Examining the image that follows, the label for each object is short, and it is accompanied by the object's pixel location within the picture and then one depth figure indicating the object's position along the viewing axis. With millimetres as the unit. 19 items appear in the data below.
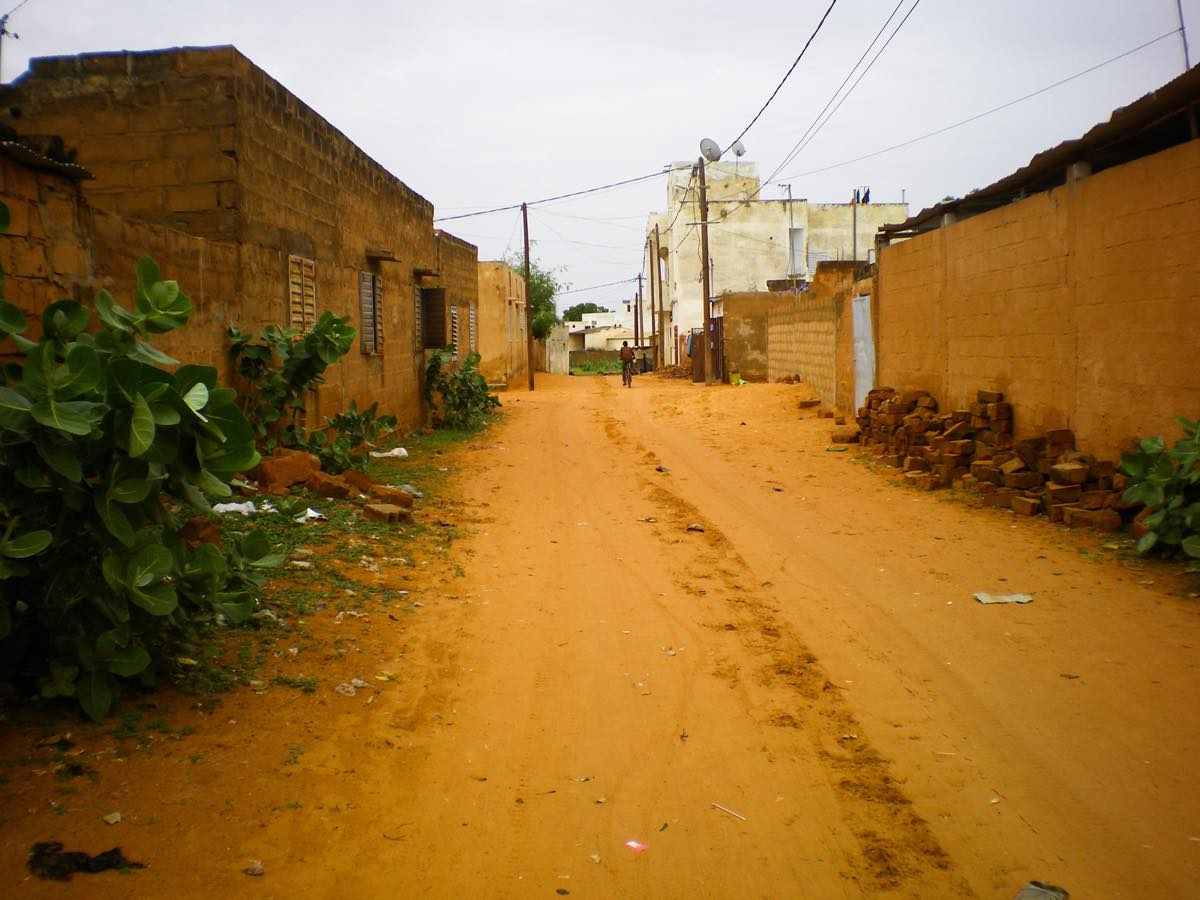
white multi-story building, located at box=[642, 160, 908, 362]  48688
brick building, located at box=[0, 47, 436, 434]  9500
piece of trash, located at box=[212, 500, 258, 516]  7512
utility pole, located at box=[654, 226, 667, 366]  51838
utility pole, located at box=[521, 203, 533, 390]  32969
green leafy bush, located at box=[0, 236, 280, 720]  3457
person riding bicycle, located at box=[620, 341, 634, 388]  33625
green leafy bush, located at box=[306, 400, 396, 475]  10242
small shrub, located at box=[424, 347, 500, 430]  18328
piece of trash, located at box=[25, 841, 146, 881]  2986
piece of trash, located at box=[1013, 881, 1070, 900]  3145
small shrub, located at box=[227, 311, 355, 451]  9422
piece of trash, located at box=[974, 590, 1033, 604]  6438
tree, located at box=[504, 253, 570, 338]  48750
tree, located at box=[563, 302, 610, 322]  114562
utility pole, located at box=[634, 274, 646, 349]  59062
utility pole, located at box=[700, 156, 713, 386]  30250
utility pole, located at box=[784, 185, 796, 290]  49531
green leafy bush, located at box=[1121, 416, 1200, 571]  6755
